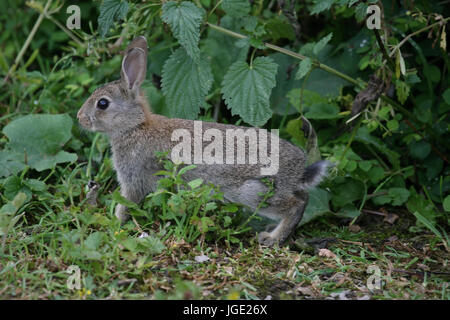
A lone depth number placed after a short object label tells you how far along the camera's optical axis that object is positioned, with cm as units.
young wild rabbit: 439
